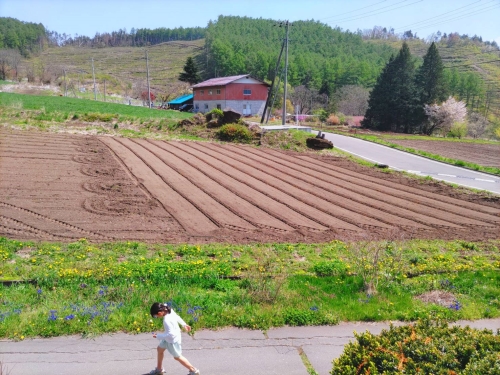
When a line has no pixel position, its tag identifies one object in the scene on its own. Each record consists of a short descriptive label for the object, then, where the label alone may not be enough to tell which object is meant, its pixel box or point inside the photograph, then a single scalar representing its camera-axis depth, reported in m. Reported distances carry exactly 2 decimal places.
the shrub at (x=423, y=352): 4.07
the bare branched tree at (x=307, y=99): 71.25
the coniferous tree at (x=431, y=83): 52.88
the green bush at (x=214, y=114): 30.69
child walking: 5.30
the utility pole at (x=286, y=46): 34.05
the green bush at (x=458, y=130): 50.19
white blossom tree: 51.29
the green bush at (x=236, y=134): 28.19
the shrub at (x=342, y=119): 56.40
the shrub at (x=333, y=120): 54.08
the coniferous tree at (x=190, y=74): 77.61
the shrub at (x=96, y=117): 31.66
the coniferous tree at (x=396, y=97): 53.28
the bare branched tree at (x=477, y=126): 60.84
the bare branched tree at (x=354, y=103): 71.12
